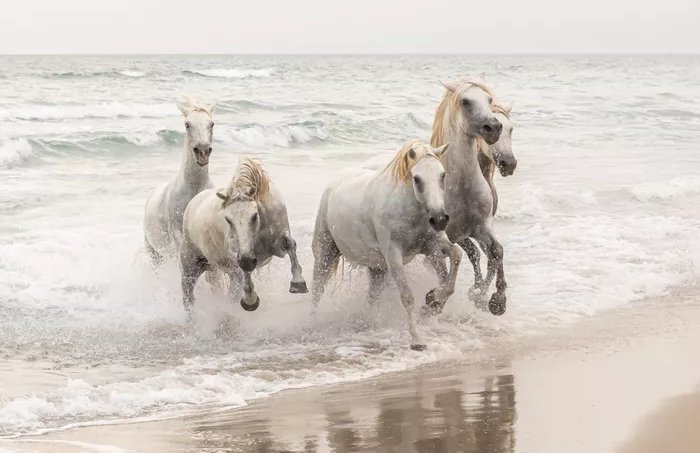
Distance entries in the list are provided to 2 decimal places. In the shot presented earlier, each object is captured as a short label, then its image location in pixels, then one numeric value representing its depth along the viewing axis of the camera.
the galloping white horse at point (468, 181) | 13.80
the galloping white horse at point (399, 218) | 12.61
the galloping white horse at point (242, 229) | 13.37
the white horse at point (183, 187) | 15.01
